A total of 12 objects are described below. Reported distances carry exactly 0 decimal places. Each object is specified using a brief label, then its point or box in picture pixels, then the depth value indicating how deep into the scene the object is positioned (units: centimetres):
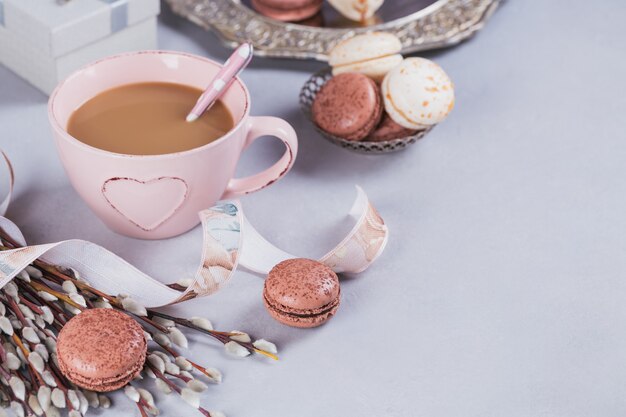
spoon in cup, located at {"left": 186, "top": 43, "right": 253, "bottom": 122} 75
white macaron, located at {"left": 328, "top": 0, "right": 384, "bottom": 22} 92
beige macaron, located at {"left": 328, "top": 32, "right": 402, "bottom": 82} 83
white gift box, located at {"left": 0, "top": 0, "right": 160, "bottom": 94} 83
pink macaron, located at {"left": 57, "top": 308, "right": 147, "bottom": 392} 65
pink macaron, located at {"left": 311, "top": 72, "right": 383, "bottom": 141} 80
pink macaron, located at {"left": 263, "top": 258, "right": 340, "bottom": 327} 70
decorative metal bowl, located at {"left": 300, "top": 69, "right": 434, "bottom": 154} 81
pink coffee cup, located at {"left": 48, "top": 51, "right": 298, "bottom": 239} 71
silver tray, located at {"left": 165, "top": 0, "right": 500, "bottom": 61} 92
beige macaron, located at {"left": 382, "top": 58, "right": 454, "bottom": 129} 80
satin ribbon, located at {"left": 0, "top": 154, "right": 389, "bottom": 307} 71
